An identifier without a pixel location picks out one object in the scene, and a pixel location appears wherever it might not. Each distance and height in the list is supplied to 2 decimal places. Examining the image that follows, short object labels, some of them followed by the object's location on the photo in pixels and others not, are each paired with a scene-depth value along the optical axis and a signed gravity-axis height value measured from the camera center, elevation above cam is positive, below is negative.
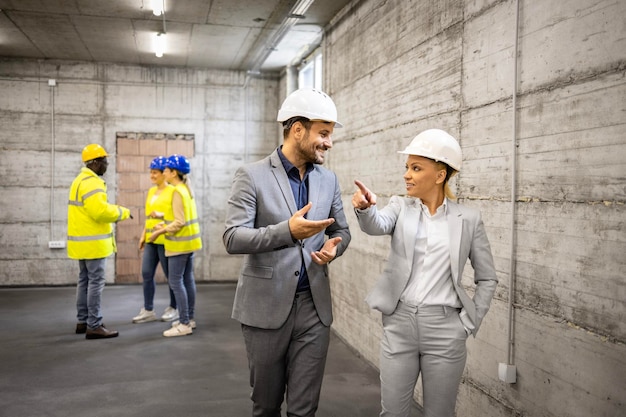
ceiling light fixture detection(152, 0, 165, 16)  5.38 +1.92
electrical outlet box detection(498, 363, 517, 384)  2.74 -0.80
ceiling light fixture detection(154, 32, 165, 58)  6.57 +1.94
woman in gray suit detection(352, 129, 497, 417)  2.24 -0.31
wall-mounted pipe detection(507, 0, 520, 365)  2.73 +0.00
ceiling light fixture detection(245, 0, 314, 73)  5.14 +1.87
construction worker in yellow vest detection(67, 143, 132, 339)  5.17 -0.22
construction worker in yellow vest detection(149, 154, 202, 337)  5.37 -0.32
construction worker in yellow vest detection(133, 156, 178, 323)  5.62 -0.29
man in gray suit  2.29 -0.28
